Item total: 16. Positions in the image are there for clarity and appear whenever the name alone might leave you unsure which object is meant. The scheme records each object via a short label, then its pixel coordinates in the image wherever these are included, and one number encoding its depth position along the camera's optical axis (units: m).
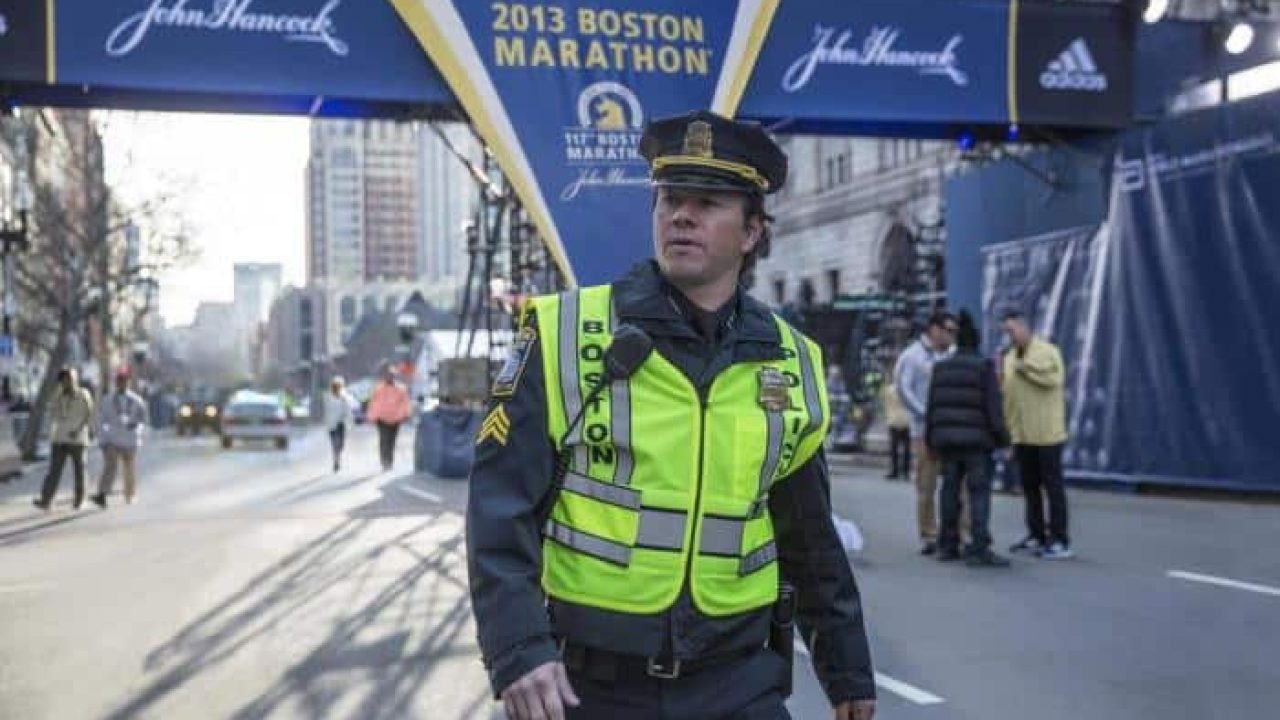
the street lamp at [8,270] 23.39
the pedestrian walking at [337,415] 23.84
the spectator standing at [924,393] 11.45
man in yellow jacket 10.82
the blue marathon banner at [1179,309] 14.29
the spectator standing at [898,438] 19.34
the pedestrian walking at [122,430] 17.52
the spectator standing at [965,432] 10.59
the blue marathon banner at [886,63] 14.36
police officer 2.51
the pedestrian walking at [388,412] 22.78
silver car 35.72
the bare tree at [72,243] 31.27
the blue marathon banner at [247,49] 12.41
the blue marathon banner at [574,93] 13.06
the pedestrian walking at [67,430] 16.67
